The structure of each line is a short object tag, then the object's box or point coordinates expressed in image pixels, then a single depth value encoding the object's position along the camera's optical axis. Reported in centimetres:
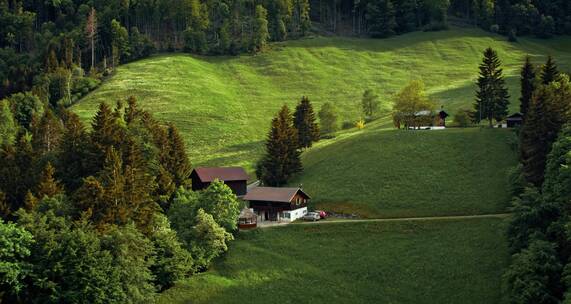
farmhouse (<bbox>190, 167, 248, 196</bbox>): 9056
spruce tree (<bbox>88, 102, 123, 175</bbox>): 7624
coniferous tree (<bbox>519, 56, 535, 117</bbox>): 8997
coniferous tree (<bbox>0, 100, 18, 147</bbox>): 10844
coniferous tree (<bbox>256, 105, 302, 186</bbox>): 9169
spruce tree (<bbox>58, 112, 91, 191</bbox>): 7706
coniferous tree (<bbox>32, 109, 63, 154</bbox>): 9306
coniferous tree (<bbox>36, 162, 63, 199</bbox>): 7044
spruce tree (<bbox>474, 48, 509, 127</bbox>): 9981
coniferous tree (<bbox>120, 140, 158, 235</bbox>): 6819
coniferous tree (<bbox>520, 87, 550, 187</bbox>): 7100
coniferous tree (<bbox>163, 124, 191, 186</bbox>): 8188
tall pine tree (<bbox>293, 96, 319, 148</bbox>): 10681
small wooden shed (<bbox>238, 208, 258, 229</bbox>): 7762
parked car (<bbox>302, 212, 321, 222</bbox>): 7919
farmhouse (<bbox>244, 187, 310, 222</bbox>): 8029
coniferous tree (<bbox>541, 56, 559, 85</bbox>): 8675
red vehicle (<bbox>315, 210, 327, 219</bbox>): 8031
